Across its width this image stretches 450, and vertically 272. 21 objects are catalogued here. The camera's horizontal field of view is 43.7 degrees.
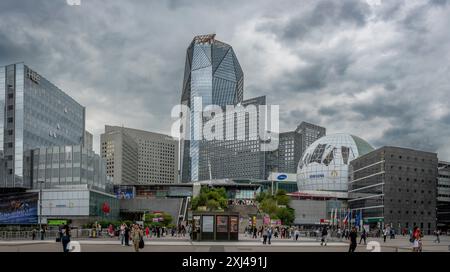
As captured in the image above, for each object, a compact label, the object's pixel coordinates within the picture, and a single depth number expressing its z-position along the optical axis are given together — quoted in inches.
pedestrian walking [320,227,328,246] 1931.6
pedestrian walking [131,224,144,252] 1146.1
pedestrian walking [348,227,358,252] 1330.0
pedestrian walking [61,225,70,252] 1134.5
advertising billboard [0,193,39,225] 4168.3
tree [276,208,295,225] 4987.7
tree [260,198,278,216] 4989.7
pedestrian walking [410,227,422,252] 1374.3
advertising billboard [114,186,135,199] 6371.1
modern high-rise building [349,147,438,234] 5128.0
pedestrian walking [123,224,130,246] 1670.8
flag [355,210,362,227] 4865.4
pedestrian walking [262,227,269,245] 1980.8
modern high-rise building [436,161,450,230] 5526.6
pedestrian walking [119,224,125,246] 1766.1
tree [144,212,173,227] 4506.6
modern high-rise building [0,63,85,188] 4618.6
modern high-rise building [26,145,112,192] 4579.2
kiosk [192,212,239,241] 2056.8
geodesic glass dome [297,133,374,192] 6584.6
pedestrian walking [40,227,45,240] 2314.5
